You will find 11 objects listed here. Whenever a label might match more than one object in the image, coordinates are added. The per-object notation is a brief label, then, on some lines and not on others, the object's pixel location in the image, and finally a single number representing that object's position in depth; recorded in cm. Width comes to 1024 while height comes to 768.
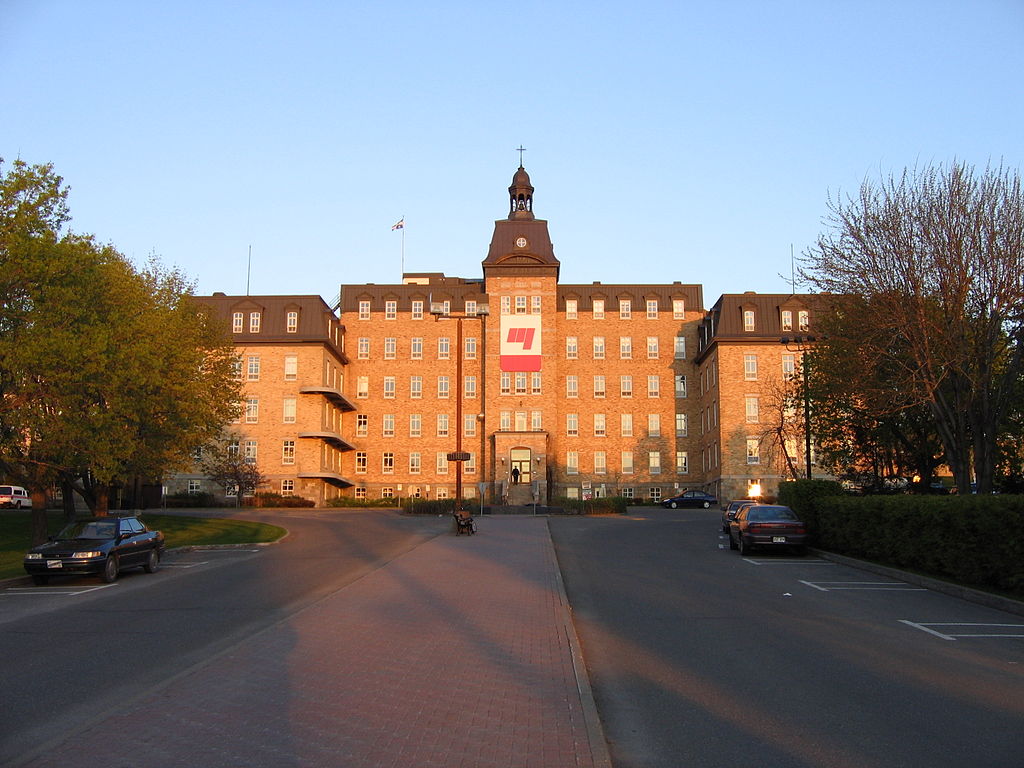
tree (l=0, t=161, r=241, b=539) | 2323
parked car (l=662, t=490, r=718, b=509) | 6384
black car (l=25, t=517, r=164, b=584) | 1948
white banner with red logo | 7188
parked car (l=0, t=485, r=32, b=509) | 5806
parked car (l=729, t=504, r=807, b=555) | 2511
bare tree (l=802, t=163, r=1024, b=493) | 2288
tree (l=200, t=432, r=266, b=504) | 6175
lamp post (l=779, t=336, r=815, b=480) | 3472
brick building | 6862
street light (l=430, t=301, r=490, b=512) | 3478
